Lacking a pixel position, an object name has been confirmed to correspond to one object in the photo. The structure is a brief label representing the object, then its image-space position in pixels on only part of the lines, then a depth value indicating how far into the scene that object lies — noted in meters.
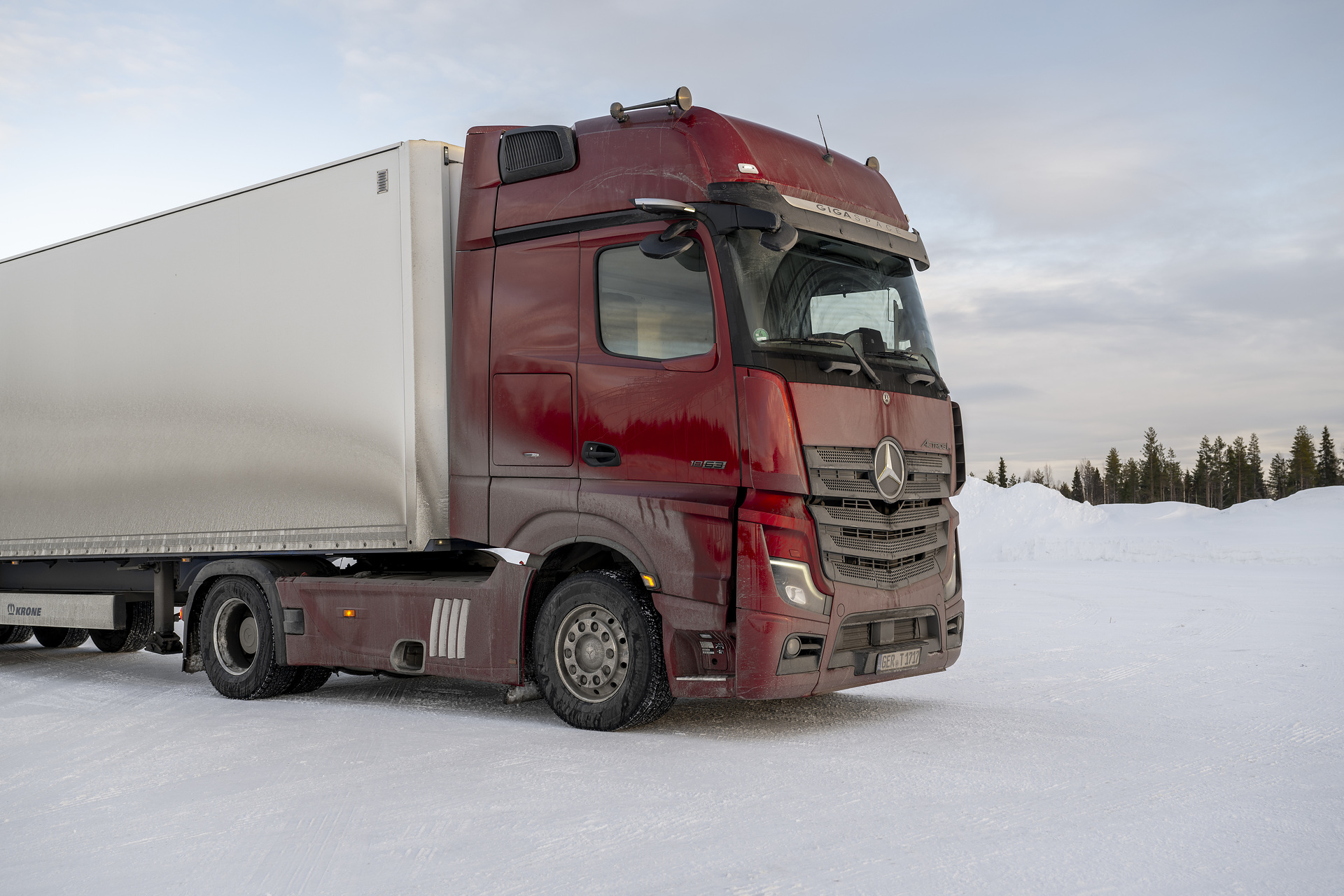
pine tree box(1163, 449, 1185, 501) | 122.19
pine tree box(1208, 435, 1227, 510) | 119.44
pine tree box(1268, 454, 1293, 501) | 117.00
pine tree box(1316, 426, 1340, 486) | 107.50
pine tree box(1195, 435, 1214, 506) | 120.00
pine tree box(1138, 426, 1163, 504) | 123.44
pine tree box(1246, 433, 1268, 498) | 118.25
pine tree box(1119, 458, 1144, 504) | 125.81
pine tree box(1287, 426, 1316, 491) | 114.45
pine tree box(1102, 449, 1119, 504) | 129.88
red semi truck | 6.58
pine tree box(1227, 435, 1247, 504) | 119.19
